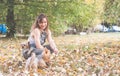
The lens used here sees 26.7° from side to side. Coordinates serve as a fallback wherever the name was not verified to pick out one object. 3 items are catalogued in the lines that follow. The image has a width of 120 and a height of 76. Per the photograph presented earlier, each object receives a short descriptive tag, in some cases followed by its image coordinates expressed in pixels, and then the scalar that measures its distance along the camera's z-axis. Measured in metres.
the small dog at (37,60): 5.94
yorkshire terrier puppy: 6.11
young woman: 6.07
